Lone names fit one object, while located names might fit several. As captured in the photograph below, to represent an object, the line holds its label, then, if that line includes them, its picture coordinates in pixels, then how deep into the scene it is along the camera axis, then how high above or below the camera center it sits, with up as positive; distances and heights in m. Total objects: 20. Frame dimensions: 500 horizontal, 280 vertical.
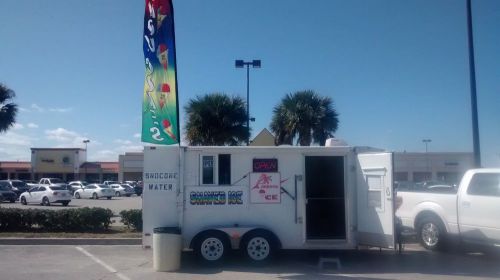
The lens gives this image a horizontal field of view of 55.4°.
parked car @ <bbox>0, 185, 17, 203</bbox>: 34.50 -0.53
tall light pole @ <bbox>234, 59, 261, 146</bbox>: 23.67 +6.05
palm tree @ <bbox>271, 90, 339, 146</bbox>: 23.80 +3.38
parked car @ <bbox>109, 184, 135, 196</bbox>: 49.84 -0.24
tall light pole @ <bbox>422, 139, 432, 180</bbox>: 54.77 +3.07
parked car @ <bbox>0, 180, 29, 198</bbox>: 38.62 +0.15
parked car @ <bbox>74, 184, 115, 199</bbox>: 43.09 -0.45
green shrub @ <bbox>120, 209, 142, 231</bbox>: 15.05 -0.99
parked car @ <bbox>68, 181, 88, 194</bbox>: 47.02 +0.12
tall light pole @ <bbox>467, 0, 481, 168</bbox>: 14.20 +2.71
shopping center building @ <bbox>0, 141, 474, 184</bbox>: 70.94 +3.07
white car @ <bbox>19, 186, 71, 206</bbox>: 31.19 -0.51
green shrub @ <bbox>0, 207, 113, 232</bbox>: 14.73 -0.99
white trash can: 10.16 -1.38
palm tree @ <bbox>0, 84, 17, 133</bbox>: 33.28 +5.43
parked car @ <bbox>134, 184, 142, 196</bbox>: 52.81 -0.37
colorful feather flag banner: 12.04 +2.82
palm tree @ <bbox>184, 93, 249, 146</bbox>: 22.86 +3.11
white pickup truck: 10.89 -0.69
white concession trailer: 10.80 -0.28
